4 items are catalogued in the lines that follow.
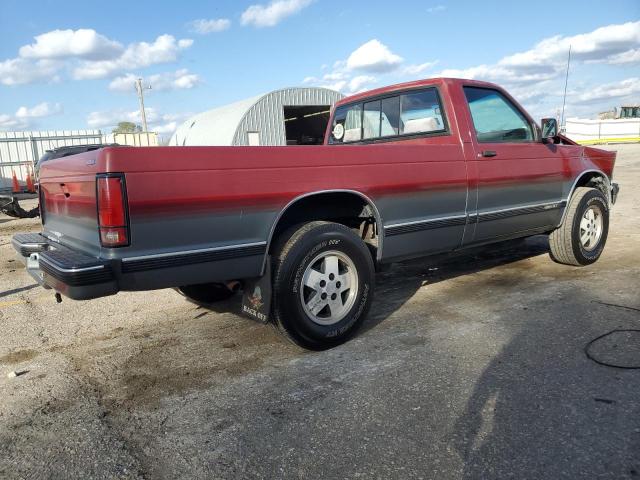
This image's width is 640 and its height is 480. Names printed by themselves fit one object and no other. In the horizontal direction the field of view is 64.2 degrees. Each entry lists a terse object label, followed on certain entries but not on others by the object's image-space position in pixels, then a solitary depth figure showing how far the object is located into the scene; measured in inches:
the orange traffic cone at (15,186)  911.8
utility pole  1593.3
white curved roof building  828.0
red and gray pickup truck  108.7
